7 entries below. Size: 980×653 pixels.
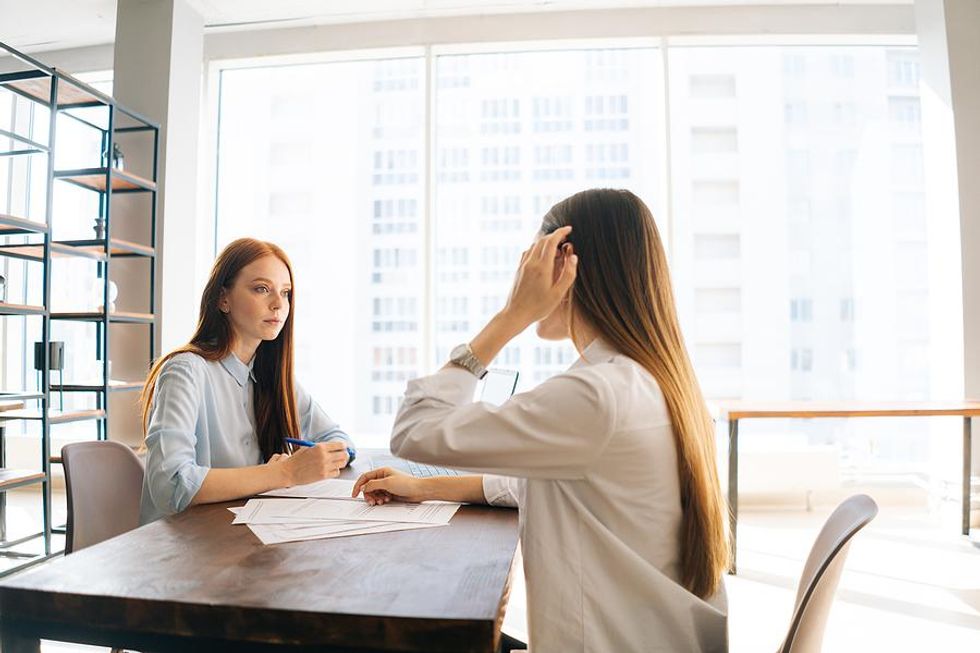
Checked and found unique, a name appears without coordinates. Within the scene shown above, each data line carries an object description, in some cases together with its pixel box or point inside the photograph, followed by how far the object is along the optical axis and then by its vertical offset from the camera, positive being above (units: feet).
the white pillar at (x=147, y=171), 12.13 +3.43
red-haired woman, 4.20 -0.43
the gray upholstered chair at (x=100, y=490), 4.51 -1.13
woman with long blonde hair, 2.77 -0.44
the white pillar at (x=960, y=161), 11.25 +3.45
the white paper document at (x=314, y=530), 3.15 -0.96
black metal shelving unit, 8.99 +1.64
